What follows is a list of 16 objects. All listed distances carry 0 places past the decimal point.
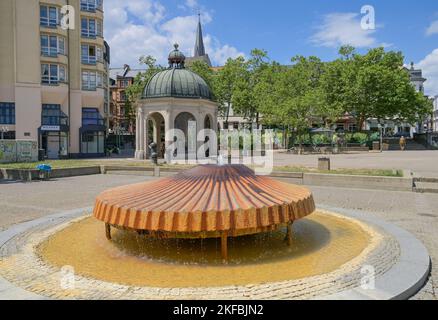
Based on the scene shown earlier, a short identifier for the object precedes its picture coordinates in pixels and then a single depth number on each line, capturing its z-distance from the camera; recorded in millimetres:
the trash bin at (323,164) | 18859
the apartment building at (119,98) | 87319
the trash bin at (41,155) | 29609
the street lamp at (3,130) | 36362
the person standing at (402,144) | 45656
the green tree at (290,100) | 40188
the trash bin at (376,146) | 45688
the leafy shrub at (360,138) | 46172
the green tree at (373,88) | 47375
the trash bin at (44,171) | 18344
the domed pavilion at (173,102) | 30406
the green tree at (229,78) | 55125
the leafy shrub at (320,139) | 45344
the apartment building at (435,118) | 100750
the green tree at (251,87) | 53219
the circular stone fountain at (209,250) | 4406
